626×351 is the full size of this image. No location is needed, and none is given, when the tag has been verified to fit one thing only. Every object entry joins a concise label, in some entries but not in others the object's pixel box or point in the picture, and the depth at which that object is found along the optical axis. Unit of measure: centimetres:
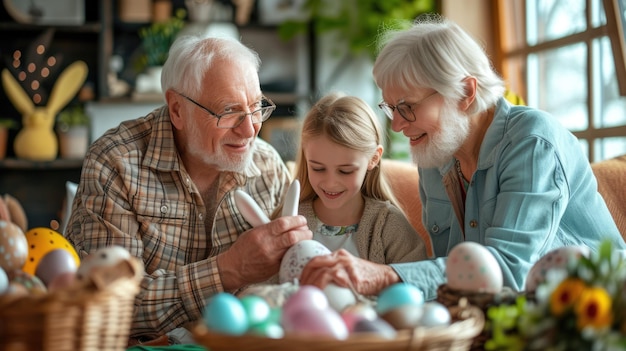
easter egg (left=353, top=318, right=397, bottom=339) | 158
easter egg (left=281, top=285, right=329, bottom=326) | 162
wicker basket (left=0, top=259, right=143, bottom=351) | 158
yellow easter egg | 180
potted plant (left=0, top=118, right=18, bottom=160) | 401
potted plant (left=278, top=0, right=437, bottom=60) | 377
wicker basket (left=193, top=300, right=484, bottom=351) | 155
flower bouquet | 156
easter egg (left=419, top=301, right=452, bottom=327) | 164
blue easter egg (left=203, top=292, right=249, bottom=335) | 159
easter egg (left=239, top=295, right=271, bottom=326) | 162
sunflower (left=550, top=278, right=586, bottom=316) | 157
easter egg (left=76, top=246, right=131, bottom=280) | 166
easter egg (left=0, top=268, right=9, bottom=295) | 166
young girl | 217
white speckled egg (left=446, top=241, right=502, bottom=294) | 177
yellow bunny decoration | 394
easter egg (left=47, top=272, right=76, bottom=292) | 167
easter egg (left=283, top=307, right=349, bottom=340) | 158
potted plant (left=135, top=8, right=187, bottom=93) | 415
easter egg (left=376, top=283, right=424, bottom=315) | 167
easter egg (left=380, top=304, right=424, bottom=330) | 164
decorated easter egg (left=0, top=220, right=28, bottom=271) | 174
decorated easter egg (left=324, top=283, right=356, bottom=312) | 184
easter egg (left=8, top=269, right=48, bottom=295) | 167
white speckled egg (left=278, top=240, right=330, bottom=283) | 195
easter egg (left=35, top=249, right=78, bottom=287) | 172
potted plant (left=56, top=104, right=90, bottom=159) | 404
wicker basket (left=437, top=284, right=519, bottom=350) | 175
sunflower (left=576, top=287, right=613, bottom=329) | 156
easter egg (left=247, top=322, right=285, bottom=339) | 158
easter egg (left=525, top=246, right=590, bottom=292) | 175
